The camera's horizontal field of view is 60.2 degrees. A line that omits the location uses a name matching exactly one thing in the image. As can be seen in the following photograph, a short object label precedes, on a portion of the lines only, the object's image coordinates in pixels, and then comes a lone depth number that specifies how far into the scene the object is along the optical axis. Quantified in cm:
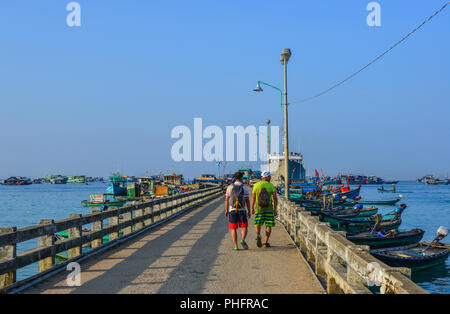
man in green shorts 1055
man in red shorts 1030
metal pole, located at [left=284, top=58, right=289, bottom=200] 1898
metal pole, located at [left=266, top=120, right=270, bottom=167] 4564
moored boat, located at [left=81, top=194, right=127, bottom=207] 6615
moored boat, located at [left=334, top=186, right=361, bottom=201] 5633
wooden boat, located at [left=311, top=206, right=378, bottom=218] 3286
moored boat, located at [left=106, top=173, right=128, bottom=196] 8473
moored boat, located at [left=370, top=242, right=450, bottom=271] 1467
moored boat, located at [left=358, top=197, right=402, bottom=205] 7502
